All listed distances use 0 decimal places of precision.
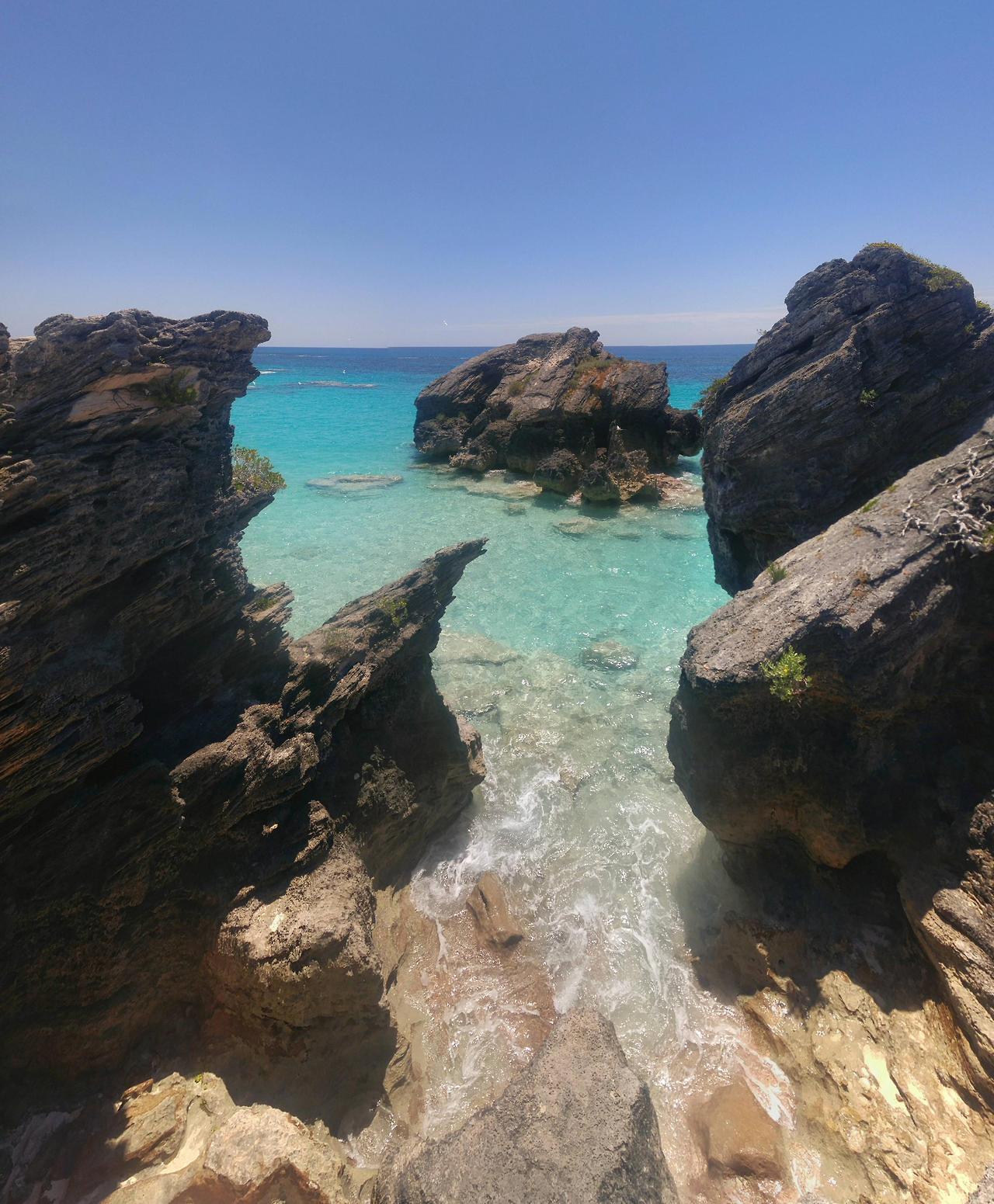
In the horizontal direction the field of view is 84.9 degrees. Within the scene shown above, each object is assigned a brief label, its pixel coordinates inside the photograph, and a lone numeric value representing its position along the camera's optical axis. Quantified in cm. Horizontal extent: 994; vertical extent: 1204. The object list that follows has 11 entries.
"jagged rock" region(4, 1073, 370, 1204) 690
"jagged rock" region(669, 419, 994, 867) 905
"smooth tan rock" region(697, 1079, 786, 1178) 777
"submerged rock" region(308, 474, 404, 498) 4334
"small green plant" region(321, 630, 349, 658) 1121
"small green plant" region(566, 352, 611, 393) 4366
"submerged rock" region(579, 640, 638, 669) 2102
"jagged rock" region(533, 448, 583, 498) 4047
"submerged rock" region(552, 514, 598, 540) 3450
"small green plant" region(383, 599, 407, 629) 1235
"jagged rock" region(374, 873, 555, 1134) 916
